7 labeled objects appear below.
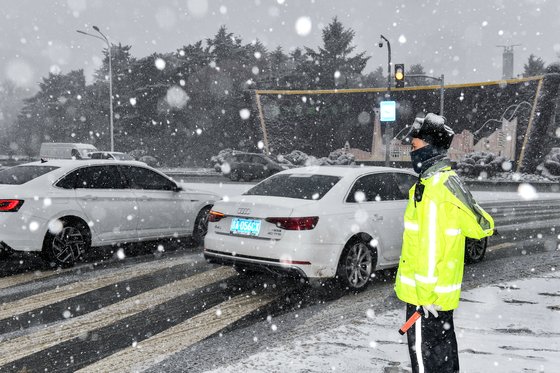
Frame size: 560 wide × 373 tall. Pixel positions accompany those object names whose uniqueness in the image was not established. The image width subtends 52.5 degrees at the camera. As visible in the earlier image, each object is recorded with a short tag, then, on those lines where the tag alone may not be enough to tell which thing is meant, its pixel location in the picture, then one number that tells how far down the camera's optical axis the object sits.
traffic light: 23.38
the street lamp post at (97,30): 33.56
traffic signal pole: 29.73
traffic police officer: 3.02
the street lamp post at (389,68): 25.80
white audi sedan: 6.13
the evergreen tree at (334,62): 65.50
